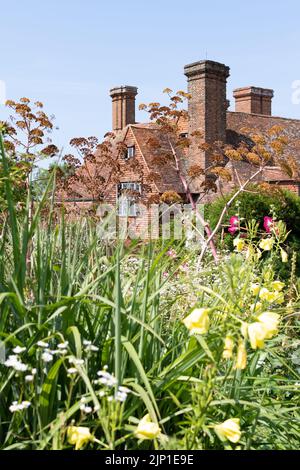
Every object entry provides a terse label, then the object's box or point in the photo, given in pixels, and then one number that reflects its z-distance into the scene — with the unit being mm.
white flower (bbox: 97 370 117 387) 1853
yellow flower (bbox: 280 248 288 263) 3848
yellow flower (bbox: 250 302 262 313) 3043
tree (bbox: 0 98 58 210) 10781
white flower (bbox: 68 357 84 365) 1901
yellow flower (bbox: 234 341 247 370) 1900
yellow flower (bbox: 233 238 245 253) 3863
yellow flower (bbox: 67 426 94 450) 1872
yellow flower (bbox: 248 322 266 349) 1894
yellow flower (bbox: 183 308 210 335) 1957
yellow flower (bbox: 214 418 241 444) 1979
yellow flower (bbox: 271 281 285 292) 3265
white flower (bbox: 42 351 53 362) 1917
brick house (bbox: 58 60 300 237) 22875
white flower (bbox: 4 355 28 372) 1914
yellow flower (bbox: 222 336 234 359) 1934
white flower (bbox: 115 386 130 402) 1782
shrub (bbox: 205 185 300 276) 12156
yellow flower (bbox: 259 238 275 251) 3749
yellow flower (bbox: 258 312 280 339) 1915
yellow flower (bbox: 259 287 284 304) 3059
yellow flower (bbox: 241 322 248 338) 1899
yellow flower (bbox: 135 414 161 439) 1875
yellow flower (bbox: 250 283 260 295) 3182
